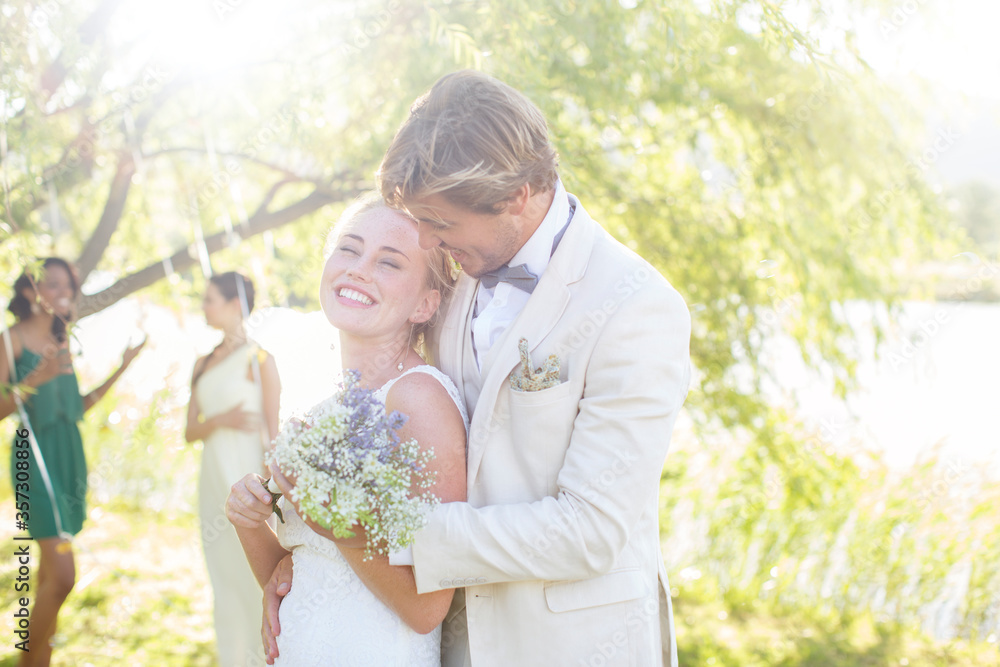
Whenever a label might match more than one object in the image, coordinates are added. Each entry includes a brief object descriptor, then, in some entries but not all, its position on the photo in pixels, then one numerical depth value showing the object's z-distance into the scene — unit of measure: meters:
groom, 1.60
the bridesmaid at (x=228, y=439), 4.02
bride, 1.73
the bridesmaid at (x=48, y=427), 3.80
